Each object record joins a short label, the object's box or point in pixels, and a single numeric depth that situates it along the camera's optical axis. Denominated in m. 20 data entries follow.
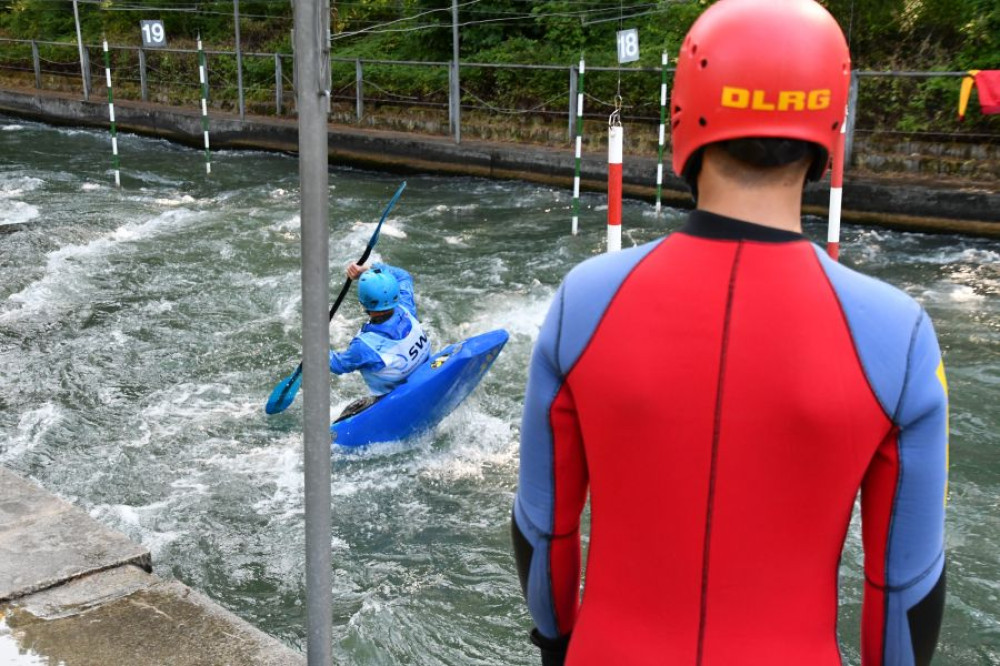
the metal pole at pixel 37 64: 20.86
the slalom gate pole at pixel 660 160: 10.00
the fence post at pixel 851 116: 11.38
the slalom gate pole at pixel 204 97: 12.92
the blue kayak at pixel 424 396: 5.39
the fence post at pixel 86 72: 19.16
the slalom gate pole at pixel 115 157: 12.71
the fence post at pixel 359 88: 16.05
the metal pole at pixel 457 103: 14.06
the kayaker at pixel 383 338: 5.31
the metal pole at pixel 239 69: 15.85
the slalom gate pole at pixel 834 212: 5.25
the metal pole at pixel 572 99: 13.71
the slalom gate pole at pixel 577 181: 9.52
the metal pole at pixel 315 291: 1.54
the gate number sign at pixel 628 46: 11.02
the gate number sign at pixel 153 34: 16.89
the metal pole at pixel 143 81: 19.09
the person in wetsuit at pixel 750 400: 1.15
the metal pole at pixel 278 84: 17.19
